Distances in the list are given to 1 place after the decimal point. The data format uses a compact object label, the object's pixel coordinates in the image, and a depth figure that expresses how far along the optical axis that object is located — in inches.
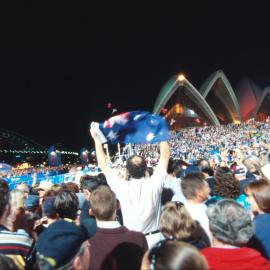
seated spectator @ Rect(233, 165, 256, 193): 157.7
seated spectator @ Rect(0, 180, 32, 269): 86.9
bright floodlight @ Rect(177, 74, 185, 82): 2501.2
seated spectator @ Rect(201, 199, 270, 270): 70.4
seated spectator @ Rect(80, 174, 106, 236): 120.6
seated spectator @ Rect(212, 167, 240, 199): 135.4
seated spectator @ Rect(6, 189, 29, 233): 104.8
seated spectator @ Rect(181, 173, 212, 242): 108.4
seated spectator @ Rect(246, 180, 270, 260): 94.3
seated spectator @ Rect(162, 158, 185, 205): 146.3
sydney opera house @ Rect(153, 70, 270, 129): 2571.4
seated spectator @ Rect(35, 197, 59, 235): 115.2
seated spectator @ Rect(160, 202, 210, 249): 88.4
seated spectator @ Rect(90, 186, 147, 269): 87.0
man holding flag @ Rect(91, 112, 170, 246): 123.9
